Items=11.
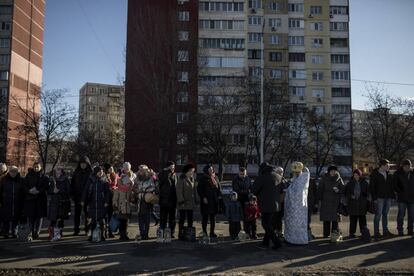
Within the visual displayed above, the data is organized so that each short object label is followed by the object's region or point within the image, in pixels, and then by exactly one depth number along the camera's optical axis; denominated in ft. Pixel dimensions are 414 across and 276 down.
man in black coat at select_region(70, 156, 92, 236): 39.73
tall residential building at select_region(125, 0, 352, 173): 191.83
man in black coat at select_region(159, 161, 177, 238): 37.78
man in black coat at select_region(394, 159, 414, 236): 41.39
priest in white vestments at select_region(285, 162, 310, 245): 34.22
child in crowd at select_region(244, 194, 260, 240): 37.83
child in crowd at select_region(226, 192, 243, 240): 37.73
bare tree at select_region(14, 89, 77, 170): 144.46
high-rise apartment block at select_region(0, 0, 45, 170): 214.48
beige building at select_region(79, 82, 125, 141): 413.80
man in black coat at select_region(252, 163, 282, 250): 32.94
